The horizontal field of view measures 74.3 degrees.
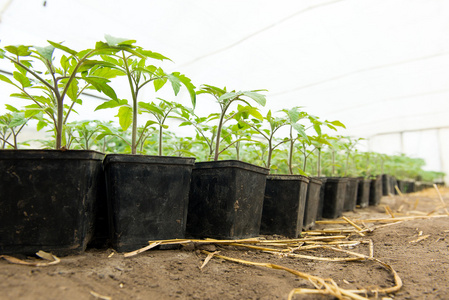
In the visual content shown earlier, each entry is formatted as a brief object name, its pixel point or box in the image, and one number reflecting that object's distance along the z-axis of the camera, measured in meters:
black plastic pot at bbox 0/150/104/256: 0.25
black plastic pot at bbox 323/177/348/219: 0.74
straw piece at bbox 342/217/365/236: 0.48
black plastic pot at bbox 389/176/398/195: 1.72
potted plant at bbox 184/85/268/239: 0.36
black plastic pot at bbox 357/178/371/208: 1.06
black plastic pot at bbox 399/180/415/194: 1.91
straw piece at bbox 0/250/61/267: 0.23
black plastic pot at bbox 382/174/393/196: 1.56
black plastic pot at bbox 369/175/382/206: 1.19
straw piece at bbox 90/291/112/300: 0.19
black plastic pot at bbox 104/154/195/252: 0.29
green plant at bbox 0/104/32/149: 0.29
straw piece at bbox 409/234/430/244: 0.42
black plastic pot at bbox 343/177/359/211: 0.90
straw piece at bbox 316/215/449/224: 0.59
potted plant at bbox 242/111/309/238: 0.46
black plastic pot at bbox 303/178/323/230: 0.54
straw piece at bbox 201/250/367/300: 0.21
